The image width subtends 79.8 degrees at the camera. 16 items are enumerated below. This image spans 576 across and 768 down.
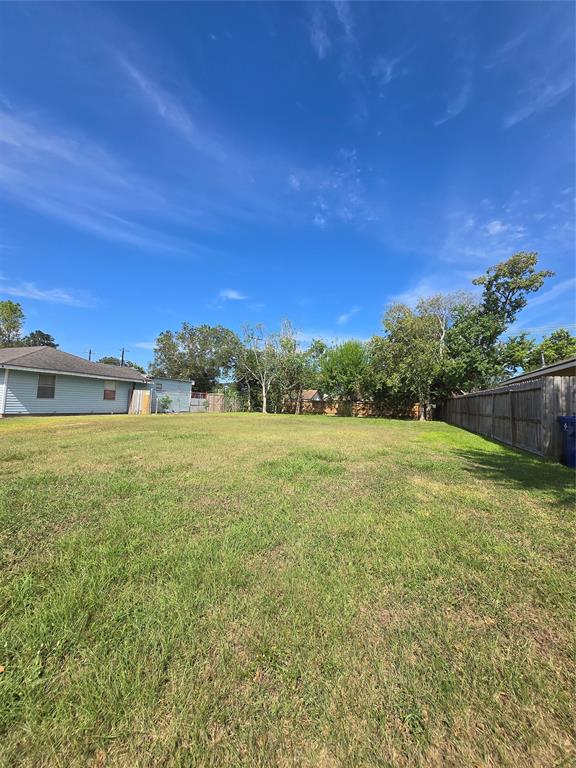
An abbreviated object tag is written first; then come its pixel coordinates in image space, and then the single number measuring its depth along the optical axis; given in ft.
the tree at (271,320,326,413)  104.17
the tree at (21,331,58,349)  159.13
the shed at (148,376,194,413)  88.71
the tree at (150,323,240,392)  143.02
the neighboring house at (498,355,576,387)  34.27
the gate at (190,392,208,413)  103.19
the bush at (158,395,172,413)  89.25
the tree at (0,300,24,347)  107.24
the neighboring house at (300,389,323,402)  189.16
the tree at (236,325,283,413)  103.09
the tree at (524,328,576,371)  92.94
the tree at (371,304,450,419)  83.51
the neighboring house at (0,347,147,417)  55.57
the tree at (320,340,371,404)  103.24
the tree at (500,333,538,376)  92.94
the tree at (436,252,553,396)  88.74
